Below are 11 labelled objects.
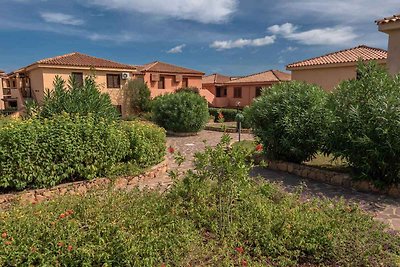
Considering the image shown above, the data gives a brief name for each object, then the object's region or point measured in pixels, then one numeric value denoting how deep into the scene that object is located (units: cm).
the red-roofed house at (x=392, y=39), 1191
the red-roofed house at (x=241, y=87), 3438
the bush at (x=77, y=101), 931
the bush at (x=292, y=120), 867
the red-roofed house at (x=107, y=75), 2462
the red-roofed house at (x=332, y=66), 1788
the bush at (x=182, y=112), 1814
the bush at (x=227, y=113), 2824
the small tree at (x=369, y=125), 680
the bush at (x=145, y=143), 845
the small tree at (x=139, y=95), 2822
